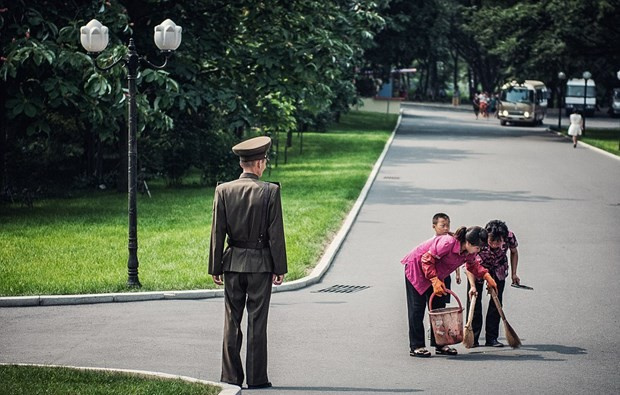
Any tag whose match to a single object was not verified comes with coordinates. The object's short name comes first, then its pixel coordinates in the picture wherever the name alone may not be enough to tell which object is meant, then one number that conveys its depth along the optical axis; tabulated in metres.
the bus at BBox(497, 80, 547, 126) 63.04
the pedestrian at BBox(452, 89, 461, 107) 101.31
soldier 8.57
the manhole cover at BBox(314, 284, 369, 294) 13.74
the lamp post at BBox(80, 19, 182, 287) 13.59
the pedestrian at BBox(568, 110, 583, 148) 44.03
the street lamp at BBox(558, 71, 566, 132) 56.63
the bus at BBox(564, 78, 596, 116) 77.94
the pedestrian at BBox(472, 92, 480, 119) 74.88
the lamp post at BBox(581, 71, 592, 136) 52.64
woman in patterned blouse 10.55
